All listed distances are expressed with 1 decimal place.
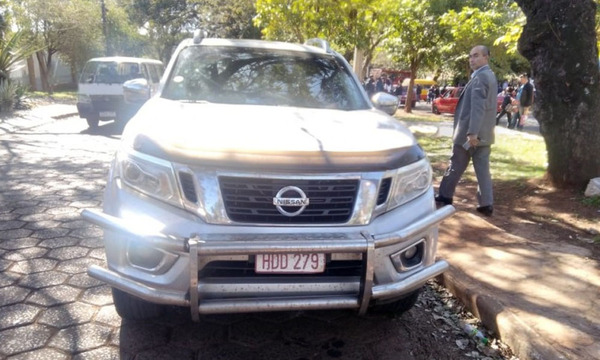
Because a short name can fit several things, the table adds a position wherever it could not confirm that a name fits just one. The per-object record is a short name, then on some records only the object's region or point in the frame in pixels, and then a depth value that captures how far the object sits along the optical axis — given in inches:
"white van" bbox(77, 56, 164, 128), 472.1
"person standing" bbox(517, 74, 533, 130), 565.9
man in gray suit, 198.8
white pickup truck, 94.7
